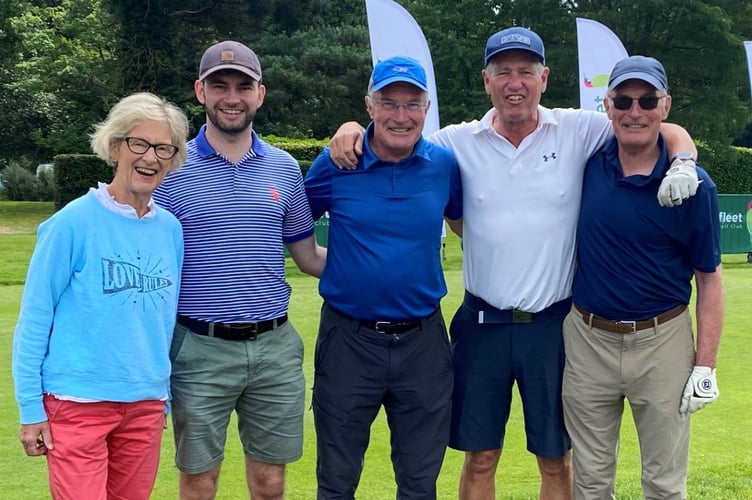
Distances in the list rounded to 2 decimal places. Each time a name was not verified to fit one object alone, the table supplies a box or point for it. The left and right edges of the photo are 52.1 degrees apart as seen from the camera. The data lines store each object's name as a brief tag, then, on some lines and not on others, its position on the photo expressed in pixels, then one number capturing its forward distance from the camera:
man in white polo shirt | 3.59
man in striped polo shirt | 3.40
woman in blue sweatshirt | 2.82
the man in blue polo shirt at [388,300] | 3.44
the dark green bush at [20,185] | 31.02
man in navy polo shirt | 3.35
